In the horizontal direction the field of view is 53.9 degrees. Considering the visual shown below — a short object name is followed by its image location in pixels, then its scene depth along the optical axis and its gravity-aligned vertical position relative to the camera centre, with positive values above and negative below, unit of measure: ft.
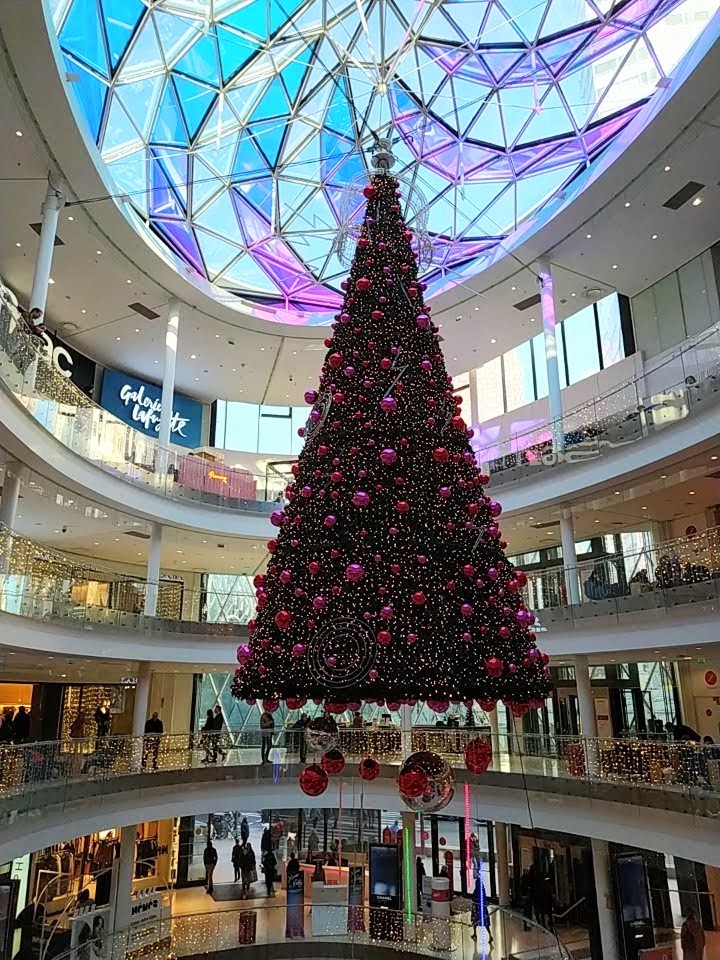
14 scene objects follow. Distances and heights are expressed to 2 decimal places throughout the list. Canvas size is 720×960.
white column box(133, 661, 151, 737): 60.59 -0.59
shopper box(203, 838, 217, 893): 72.43 -17.39
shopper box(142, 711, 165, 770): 55.21 -4.25
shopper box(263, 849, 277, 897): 70.85 -17.48
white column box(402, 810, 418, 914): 64.39 -12.81
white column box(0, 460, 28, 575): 44.11 +12.19
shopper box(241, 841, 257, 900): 70.28 -17.06
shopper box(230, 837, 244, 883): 71.51 -16.40
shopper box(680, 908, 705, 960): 50.88 -17.89
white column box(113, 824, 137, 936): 56.54 -14.76
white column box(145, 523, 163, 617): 59.93 +10.29
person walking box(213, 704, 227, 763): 59.98 -4.36
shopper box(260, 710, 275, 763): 61.11 -4.27
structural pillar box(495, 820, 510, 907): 70.23 -16.83
